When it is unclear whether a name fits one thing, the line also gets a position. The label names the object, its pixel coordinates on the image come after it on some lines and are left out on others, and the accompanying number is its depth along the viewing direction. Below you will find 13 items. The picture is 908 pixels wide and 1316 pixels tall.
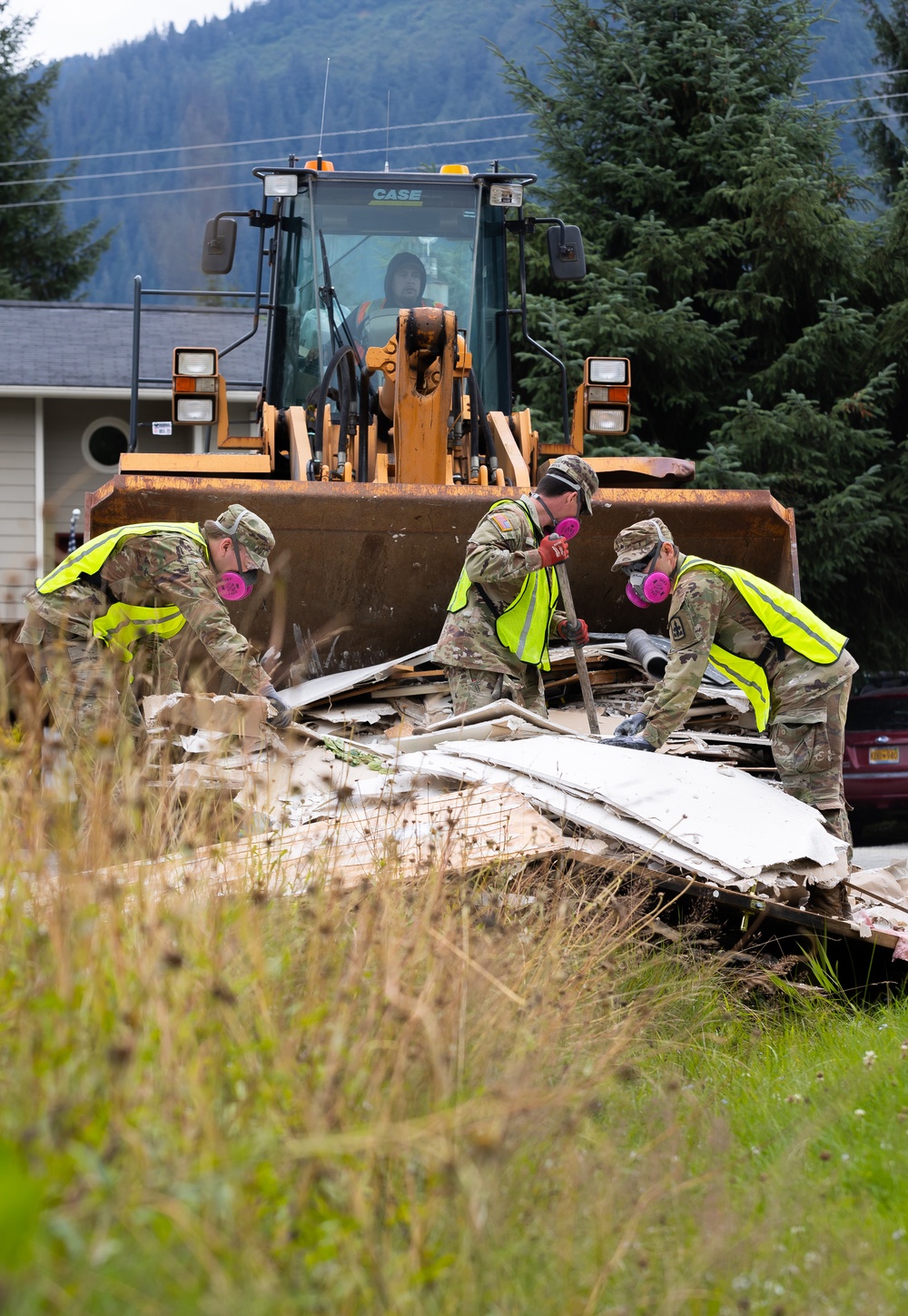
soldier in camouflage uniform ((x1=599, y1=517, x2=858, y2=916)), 12.71
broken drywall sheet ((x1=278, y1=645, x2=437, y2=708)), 14.46
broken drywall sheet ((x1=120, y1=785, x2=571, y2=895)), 7.84
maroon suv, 21.33
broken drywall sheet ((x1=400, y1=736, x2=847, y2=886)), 10.87
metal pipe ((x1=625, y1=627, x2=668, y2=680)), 14.95
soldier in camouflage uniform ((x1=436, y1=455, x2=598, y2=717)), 13.95
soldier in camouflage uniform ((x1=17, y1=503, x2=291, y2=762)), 12.69
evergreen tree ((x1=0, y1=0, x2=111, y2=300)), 51.41
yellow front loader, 14.89
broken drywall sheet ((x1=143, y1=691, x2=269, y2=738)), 11.70
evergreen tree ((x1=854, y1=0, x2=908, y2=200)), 30.12
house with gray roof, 30.95
